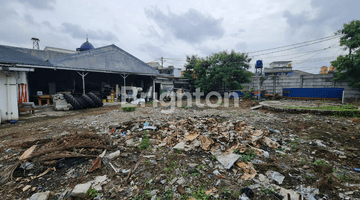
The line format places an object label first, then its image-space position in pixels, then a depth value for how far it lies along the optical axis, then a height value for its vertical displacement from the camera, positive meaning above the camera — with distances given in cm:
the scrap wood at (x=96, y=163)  257 -126
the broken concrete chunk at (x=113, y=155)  296 -124
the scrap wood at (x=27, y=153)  277 -118
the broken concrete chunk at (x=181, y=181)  224 -134
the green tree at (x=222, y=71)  1404 +233
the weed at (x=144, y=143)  344 -118
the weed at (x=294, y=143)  339 -117
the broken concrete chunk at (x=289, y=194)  190 -132
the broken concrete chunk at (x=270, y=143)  341 -115
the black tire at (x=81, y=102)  898 -48
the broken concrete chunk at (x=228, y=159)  261 -122
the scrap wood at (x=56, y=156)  270 -117
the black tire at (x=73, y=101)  864 -41
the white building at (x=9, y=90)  568 +15
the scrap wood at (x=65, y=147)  282 -111
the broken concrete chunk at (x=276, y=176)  224 -129
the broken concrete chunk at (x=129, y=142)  360 -120
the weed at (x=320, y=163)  262 -123
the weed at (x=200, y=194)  197 -137
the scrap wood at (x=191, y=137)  371 -109
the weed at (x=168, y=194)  200 -138
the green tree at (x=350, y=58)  888 +229
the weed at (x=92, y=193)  202 -138
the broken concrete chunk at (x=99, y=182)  216 -135
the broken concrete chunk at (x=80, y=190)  196 -132
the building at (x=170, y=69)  2762 +480
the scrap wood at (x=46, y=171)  236 -131
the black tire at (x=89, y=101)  925 -43
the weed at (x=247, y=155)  284 -122
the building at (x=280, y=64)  3072 +675
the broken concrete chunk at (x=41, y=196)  192 -135
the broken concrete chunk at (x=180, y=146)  334 -120
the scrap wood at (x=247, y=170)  233 -127
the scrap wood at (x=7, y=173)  226 -127
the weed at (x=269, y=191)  202 -133
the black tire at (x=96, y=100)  971 -39
